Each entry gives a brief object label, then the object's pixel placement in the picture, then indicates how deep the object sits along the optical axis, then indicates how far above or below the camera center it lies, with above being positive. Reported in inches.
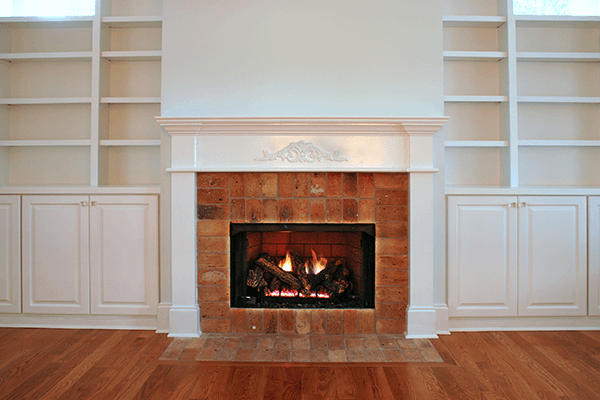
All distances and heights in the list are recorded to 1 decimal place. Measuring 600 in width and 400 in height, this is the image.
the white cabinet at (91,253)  96.0 -13.1
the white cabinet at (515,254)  94.3 -13.1
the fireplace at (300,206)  91.5 -1.0
